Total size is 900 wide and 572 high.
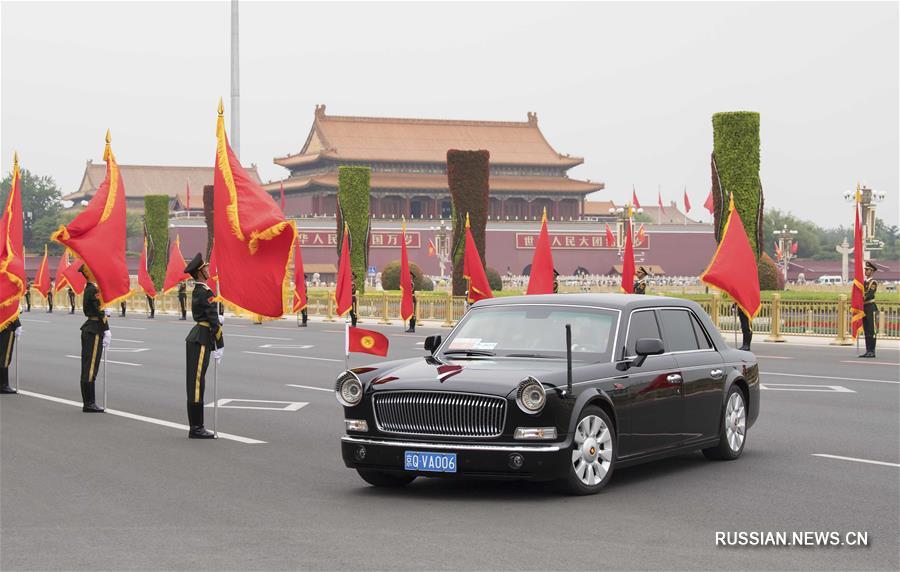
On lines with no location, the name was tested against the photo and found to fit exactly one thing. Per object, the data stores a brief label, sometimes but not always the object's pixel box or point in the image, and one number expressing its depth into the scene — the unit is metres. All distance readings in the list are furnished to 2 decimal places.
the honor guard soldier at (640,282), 30.48
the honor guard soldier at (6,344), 18.61
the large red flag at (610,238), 97.53
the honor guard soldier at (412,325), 38.33
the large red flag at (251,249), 14.24
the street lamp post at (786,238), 76.26
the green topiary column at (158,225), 66.81
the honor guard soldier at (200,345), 13.17
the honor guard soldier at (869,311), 26.27
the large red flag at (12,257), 18.23
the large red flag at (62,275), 51.56
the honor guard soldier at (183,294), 49.18
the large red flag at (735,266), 25.78
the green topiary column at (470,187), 51.25
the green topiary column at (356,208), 55.44
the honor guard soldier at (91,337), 15.86
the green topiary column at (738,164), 38.72
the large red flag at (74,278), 47.28
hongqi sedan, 9.06
